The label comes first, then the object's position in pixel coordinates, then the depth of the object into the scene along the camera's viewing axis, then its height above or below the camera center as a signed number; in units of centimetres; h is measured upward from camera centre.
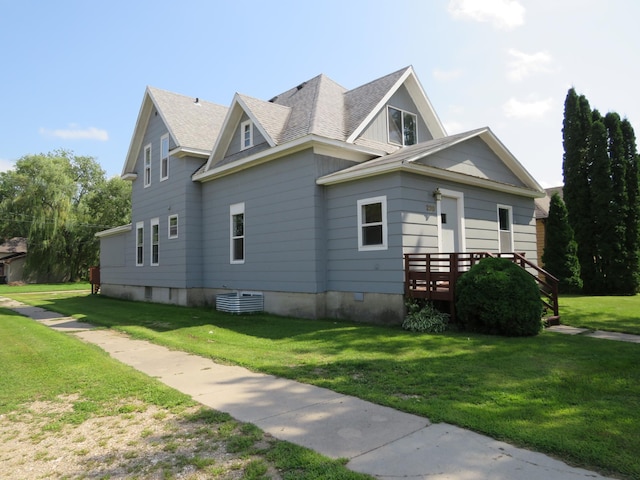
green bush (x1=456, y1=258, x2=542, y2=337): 841 -88
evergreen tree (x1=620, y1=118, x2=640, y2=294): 1780 +183
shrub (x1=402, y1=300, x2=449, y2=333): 928 -136
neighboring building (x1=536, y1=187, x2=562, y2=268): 2559 +201
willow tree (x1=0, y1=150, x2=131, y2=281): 3891 +472
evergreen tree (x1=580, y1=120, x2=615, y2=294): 1847 +179
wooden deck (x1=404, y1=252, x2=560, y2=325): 945 -52
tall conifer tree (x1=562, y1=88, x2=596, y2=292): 1922 +364
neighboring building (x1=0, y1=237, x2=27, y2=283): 4550 -17
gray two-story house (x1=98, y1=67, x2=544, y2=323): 1074 +178
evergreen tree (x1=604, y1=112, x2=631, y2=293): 1800 +163
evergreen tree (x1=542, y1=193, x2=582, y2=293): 1839 +15
